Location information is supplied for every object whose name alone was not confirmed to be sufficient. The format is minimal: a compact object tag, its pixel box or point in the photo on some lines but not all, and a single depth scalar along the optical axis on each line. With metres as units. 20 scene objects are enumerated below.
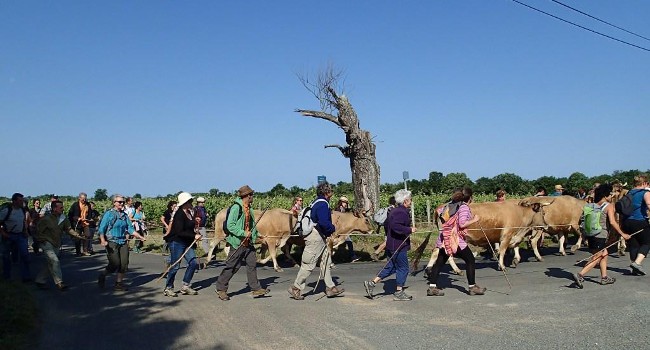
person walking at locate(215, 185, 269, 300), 9.29
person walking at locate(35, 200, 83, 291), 10.45
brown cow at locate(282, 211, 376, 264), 14.63
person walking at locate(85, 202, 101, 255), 17.84
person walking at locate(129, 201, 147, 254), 18.06
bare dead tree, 20.02
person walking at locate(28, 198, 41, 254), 13.06
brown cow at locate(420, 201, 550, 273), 12.45
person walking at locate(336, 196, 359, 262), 15.28
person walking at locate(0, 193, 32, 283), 11.47
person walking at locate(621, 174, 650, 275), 9.63
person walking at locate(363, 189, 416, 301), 9.12
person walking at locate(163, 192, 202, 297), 9.65
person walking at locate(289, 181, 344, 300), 9.13
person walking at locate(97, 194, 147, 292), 10.17
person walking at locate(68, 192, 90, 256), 17.20
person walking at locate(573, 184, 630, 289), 9.25
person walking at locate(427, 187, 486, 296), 9.06
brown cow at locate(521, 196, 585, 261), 14.38
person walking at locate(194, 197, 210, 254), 15.85
